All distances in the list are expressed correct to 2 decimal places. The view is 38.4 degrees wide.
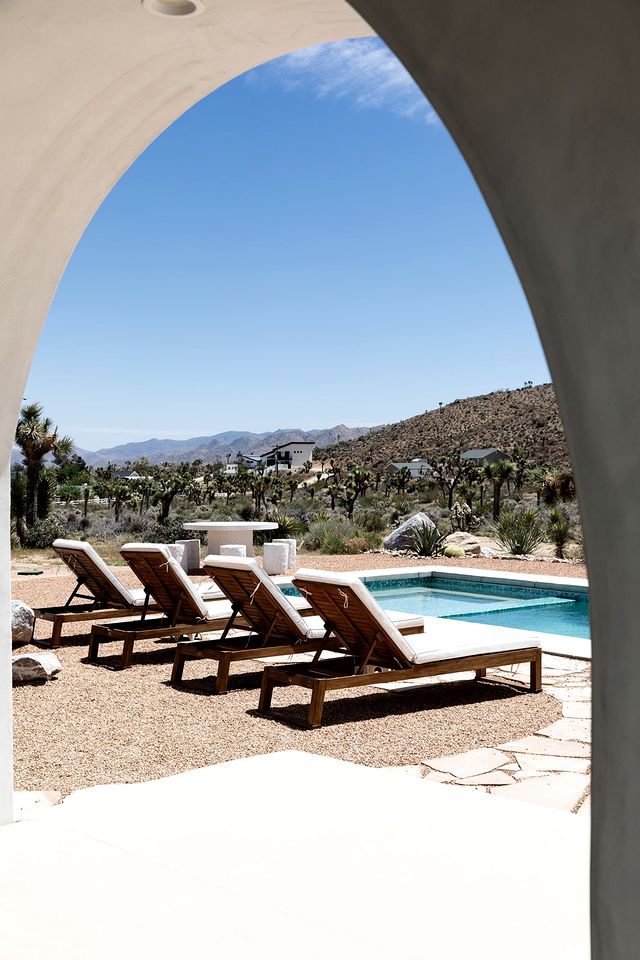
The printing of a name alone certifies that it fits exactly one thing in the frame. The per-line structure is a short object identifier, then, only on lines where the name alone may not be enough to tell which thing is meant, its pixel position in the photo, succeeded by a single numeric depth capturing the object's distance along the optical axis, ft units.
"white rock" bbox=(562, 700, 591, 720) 20.12
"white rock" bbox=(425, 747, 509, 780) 15.97
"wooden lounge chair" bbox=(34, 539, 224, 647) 27.94
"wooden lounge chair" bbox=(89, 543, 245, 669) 25.22
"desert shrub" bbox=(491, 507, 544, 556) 62.64
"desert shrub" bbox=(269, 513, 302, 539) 70.28
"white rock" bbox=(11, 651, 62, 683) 22.84
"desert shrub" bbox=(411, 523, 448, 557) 60.39
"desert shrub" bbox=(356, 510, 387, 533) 81.82
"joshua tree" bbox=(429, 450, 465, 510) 128.10
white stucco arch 4.17
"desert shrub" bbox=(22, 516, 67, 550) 73.05
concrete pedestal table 49.67
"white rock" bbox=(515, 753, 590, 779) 16.01
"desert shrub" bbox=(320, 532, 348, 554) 64.08
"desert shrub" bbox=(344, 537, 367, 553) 64.39
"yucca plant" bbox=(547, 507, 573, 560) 65.82
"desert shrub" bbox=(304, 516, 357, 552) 66.39
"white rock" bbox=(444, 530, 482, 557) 61.36
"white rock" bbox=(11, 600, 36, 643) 26.84
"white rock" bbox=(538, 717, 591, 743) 18.35
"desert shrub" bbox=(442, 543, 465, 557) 59.82
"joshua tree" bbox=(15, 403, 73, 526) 79.77
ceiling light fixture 9.68
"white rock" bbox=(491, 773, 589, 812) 14.21
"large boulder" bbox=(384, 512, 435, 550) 62.13
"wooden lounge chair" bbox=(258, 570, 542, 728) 19.57
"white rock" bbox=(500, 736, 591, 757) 17.13
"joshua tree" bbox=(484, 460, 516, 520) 98.78
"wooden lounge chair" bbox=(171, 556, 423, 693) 22.04
